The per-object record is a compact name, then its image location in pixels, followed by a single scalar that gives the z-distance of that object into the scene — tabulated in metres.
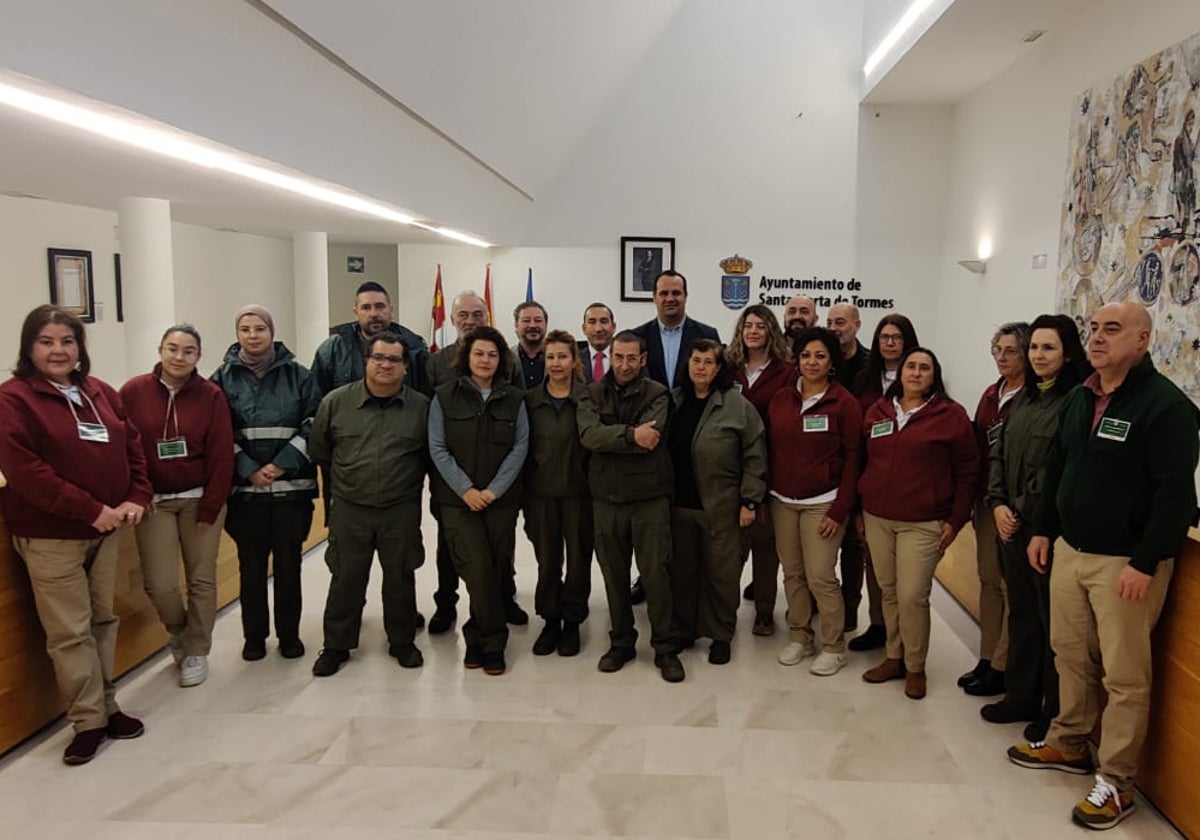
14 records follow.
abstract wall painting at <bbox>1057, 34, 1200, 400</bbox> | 3.93
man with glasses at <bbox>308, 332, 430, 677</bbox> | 3.47
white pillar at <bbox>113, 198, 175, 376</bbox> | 4.61
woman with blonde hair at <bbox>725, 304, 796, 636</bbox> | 3.77
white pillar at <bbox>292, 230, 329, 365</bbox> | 6.63
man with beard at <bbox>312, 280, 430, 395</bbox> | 4.01
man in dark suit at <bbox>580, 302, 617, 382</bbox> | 4.27
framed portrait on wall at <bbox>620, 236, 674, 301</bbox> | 8.16
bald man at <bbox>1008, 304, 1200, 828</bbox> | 2.39
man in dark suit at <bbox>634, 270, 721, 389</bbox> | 4.21
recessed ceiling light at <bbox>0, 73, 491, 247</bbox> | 2.21
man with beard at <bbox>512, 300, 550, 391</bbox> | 4.33
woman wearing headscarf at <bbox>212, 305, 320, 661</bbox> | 3.55
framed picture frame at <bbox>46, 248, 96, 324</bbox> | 5.47
